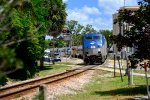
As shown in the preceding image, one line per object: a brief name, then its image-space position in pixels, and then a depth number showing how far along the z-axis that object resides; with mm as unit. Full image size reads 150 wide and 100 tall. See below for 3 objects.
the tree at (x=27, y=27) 3225
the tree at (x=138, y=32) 18406
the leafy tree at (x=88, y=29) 166750
